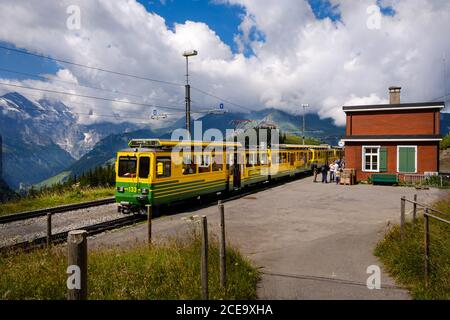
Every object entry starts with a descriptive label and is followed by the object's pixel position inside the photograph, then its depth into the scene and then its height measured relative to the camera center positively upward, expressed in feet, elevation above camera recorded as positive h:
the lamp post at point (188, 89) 77.79 +15.38
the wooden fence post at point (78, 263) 11.05 -3.37
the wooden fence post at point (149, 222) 29.50 -5.40
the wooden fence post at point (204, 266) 16.31 -5.03
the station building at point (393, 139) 81.82 +4.45
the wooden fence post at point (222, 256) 17.95 -5.07
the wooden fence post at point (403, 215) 25.84 -4.26
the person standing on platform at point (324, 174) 85.85 -4.06
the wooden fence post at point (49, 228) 26.76 -5.40
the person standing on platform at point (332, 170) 89.13 -3.19
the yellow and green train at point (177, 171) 45.47 -2.02
